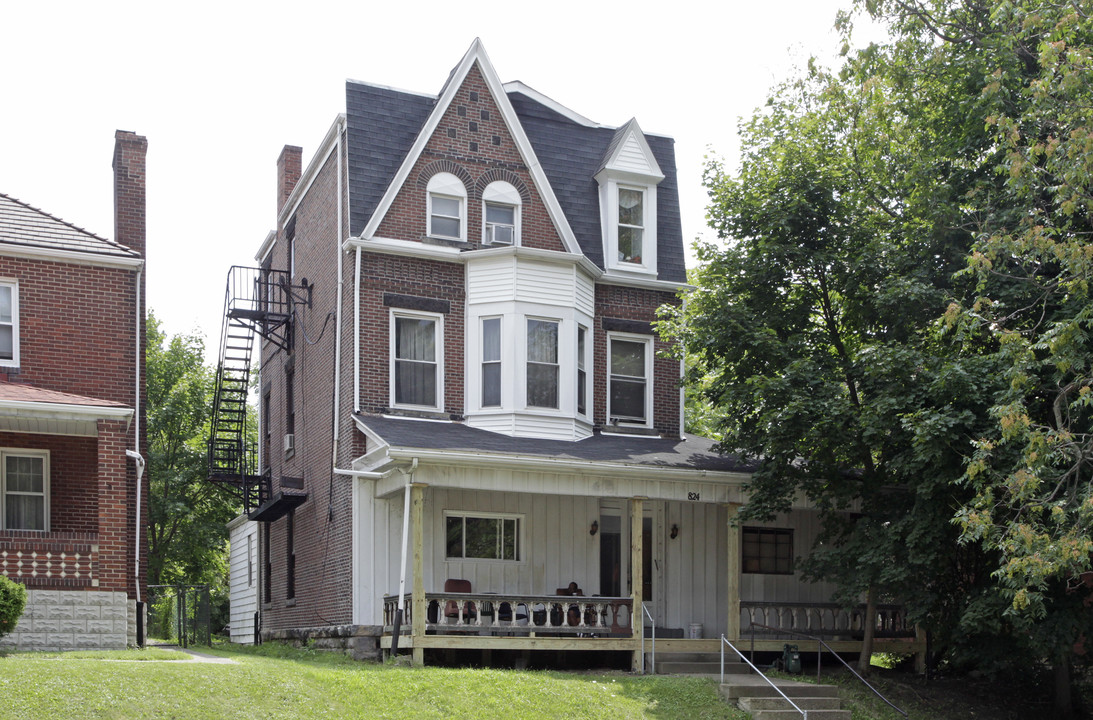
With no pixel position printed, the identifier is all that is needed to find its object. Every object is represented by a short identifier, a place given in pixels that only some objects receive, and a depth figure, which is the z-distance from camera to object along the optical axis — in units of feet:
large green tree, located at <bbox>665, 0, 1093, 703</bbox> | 51.88
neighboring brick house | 62.44
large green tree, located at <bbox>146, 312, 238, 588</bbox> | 136.05
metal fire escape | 89.20
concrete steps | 58.44
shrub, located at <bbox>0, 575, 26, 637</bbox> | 55.06
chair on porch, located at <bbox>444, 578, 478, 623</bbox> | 67.56
